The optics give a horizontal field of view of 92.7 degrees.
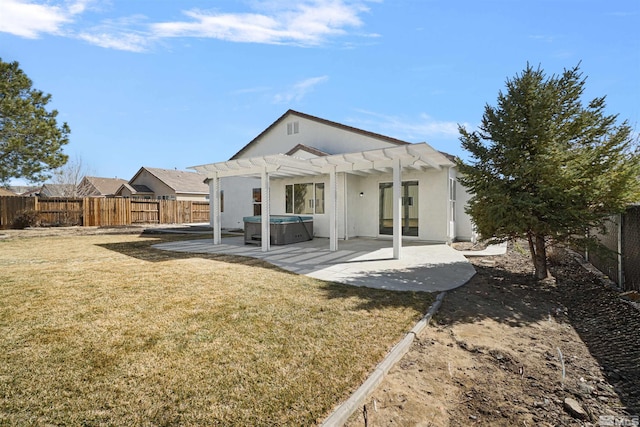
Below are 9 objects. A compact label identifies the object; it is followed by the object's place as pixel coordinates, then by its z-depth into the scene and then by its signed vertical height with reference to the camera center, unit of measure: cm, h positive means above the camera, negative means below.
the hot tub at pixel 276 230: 1120 -89
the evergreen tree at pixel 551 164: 546 +76
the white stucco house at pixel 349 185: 967 +86
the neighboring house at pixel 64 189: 3109 +186
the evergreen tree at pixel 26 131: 1554 +406
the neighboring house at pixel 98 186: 3354 +257
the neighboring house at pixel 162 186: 3288 +225
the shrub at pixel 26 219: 1825 -71
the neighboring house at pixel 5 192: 4072 +220
